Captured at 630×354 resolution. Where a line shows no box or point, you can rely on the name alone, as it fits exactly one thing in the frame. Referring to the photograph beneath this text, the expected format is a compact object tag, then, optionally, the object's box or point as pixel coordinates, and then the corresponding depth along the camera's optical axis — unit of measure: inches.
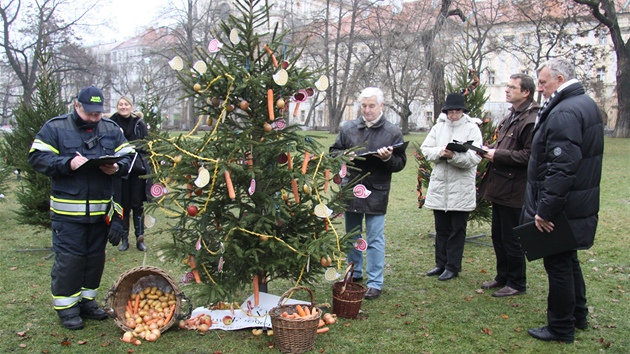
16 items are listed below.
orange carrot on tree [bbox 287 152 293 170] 175.3
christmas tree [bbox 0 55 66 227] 290.8
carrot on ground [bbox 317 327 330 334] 171.6
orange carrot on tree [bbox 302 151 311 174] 172.7
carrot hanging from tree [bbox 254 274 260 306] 179.5
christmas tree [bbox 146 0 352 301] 166.1
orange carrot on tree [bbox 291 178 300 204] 171.8
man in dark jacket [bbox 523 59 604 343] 153.8
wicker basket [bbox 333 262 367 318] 183.0
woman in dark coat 273.1
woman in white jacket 226.7
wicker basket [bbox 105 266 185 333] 172.1
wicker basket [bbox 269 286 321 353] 154.8
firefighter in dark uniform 175.6
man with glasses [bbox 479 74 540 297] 204.7
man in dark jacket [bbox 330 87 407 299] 203.2
